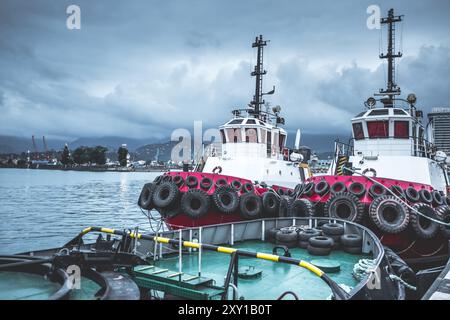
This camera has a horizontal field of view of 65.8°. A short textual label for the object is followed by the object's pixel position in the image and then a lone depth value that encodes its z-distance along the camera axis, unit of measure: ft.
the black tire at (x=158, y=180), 56.56
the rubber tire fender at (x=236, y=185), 54.39
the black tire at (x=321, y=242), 31.63
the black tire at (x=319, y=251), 31.60
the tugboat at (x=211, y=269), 16.81
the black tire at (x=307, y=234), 34.47
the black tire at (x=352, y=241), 33.14
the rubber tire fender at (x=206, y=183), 53.11
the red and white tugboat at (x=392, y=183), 40.37
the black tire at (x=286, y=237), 34.86
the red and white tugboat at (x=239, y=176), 51.96
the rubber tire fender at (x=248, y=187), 55.31
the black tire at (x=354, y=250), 33.06
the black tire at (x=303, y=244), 34.14
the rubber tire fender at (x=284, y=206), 49.77
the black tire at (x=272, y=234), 37.65
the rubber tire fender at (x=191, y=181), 53.21
